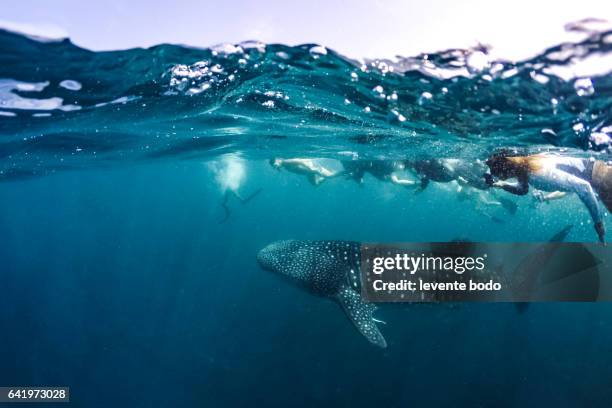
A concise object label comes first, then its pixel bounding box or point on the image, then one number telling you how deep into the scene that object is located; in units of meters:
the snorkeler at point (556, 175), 10.09
